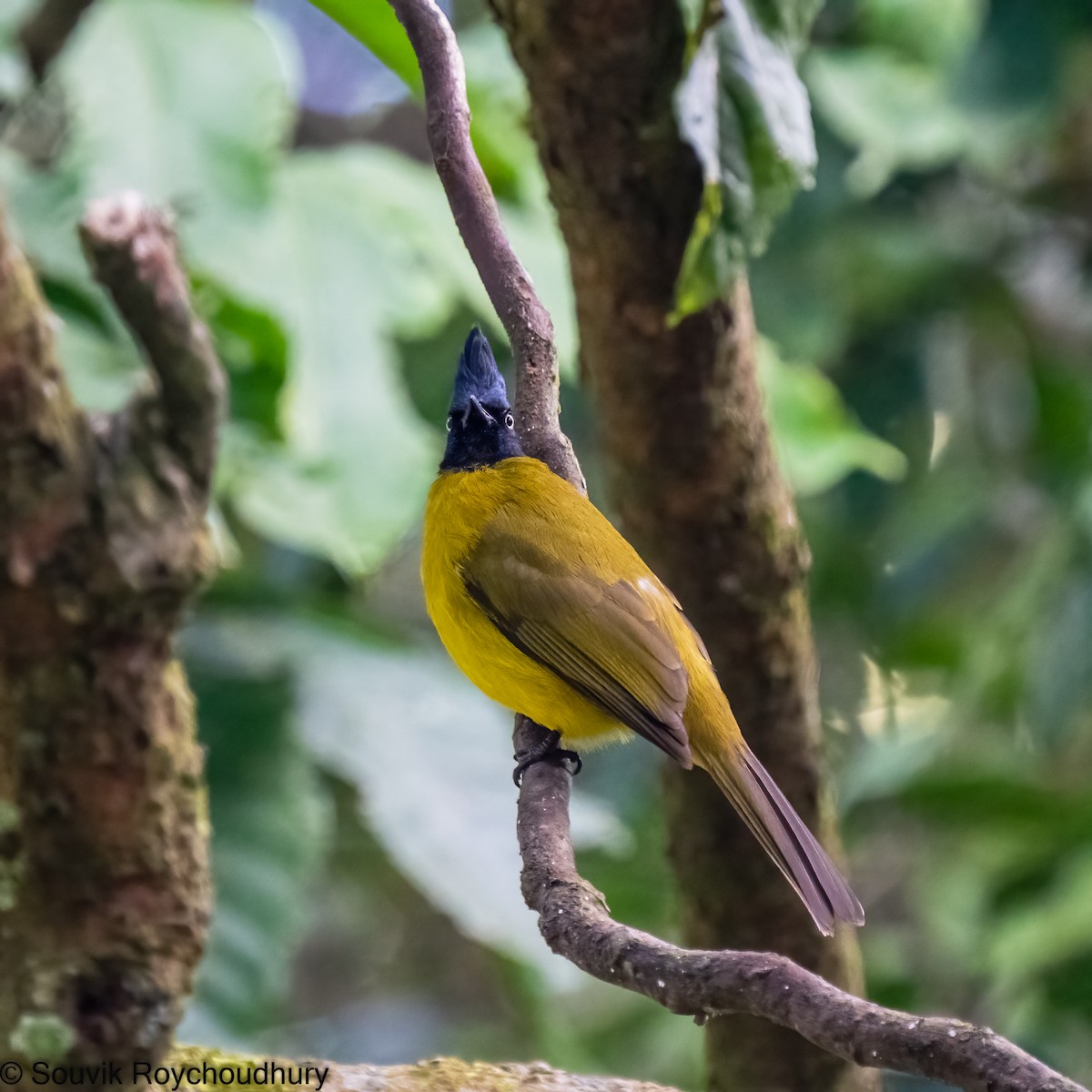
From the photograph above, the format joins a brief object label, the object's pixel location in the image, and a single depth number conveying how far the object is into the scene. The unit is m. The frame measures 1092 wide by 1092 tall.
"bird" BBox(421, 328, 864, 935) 5.40
